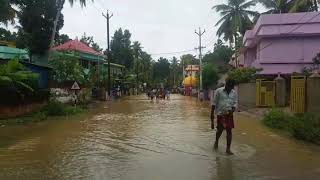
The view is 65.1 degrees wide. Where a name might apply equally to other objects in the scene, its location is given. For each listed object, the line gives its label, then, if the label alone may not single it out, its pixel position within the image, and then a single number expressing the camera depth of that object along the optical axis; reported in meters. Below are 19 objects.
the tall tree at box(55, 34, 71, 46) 41.20
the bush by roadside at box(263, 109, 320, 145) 6.87
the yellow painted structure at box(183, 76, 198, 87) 41.00
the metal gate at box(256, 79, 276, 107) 14.94
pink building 17.65
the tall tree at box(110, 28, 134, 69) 47.98
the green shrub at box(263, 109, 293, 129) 8.90
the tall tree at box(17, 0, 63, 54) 17.92
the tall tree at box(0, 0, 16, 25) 13.30
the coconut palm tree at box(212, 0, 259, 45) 27.39
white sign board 17.17
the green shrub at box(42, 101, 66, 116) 13.50
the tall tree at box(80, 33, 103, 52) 49.22
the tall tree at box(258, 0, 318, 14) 14.80
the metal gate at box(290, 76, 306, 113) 10.15
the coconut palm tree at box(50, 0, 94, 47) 17.45
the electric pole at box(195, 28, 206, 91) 34.03
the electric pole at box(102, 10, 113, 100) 29.24
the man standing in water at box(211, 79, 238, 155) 5.77
